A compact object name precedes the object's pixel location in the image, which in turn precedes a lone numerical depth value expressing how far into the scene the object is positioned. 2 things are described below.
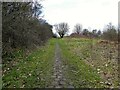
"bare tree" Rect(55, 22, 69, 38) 47.82
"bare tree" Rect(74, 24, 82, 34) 48.71
